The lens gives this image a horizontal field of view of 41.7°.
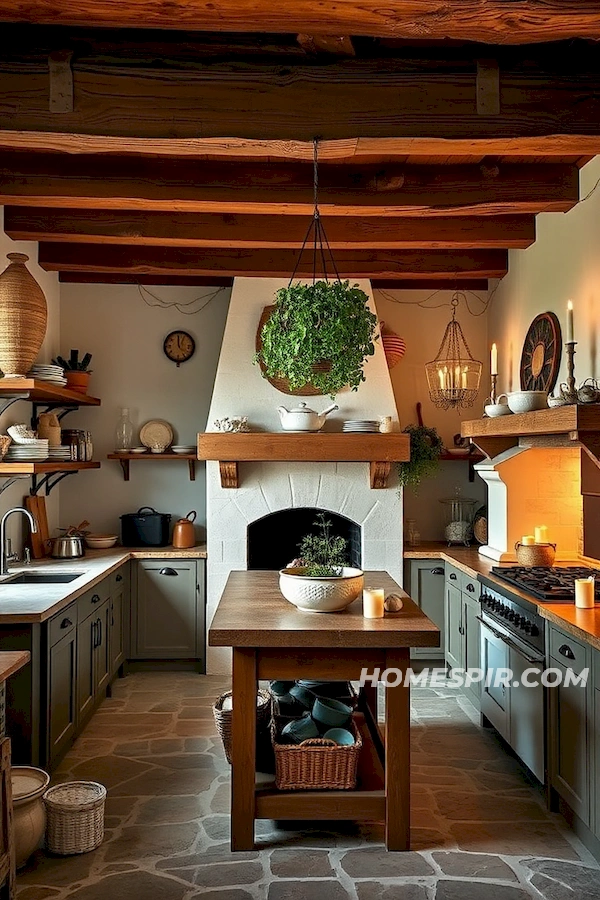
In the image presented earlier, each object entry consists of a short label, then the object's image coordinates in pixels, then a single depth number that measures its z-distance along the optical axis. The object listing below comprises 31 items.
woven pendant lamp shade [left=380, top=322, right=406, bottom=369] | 5.86
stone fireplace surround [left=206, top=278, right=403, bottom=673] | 5.58
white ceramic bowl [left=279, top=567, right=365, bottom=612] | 3.18
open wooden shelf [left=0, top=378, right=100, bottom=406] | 4.18
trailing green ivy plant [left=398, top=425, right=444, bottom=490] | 5.62
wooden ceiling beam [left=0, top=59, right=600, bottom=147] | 2.96
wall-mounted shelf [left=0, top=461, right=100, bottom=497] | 4.21
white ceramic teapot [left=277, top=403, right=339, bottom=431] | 5.35
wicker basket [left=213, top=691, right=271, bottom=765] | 3.64
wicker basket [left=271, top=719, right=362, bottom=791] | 3.10
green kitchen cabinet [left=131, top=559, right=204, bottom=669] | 5.49
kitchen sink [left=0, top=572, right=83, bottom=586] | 4.50
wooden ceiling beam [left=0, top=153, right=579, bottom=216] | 4.06
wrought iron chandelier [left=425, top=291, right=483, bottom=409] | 5.50
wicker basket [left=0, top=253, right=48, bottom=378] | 4.09
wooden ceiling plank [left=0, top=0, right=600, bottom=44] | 2.45
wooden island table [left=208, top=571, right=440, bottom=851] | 3.03
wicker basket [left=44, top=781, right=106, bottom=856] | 3.00
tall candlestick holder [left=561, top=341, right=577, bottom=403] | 3.59
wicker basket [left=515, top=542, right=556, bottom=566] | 4.32
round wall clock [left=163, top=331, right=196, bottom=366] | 6.13
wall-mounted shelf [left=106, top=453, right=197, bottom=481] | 5.80
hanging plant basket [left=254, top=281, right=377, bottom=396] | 3.06
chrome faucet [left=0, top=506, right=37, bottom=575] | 4.14
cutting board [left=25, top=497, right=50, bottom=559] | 5.16
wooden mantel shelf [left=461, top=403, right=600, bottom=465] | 3.37
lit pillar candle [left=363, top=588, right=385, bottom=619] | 3.14
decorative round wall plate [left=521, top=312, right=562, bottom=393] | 4.59
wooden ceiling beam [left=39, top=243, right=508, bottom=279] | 5.40
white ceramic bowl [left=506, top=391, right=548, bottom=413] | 4.12
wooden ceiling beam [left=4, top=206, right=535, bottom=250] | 4.69
